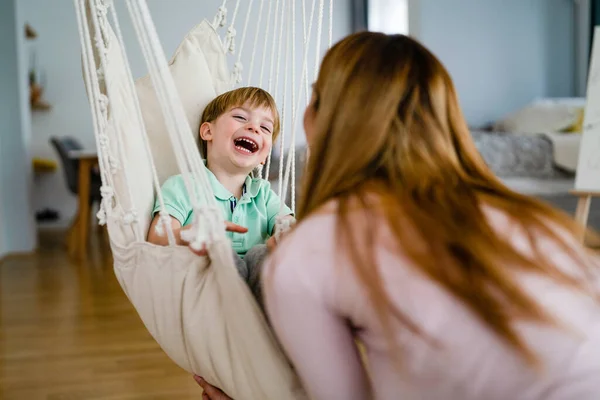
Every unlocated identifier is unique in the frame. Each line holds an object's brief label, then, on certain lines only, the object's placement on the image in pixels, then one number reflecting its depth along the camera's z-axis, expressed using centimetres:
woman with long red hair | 62
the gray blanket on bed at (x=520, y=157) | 339
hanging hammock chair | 78
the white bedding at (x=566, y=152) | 340
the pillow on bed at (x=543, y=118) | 388
